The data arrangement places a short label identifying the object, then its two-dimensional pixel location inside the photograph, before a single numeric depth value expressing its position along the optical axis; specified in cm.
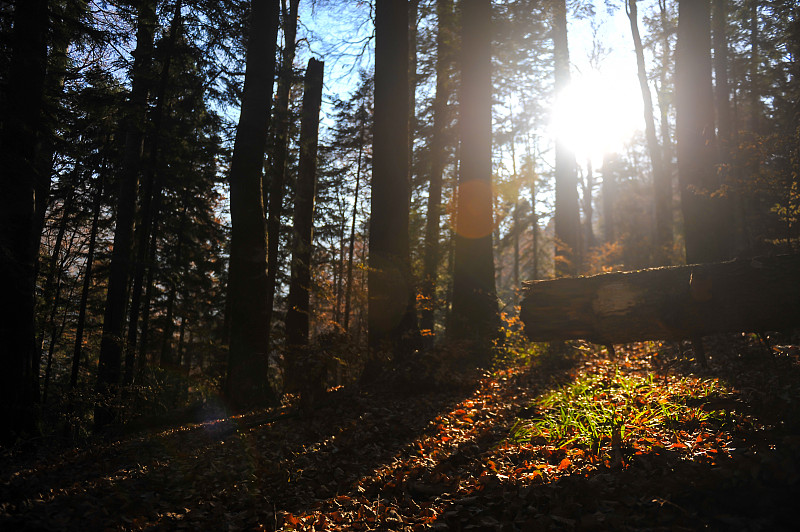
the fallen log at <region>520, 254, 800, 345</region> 458
